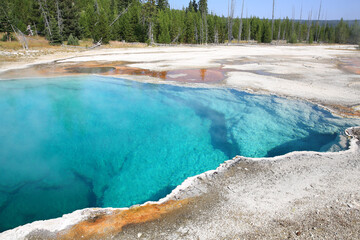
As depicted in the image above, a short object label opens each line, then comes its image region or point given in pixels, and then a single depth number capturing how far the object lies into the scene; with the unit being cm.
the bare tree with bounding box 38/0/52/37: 3238
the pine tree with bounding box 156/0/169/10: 6191
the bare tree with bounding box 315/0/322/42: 6161
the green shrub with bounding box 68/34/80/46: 3259
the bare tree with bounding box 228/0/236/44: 5275
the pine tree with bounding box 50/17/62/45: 3186
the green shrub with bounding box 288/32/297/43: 5428
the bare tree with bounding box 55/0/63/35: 3384
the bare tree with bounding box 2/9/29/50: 2758
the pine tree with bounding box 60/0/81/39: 3559
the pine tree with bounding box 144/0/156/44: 3912
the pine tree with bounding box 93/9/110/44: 3628
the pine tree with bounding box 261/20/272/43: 5744
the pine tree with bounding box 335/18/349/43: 5984
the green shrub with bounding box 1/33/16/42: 2928
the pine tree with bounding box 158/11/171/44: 4391
